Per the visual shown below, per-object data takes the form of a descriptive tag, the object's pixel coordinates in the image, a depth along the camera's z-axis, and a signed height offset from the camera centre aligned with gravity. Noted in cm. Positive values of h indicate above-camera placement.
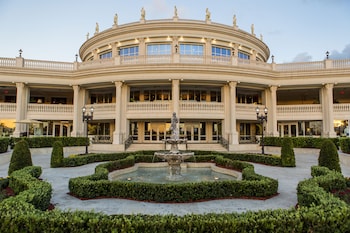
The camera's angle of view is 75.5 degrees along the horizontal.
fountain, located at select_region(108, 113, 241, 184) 1184 -256
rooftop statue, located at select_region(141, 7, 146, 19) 3074 +1611
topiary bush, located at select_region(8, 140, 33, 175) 1077 -130
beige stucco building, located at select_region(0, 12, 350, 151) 2505 +547
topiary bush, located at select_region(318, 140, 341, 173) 1106 -126
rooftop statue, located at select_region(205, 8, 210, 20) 3070 +1597
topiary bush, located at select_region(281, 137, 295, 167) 1529 -161
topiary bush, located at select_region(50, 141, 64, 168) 1492 -167
